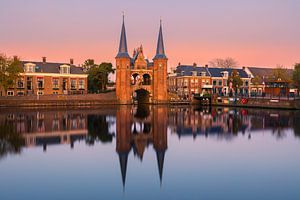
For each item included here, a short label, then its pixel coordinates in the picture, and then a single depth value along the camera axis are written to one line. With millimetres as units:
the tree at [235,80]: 73250
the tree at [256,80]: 79875
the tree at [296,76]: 59500
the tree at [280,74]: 72938
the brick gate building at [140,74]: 68312
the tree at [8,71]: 56719
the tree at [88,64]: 89125
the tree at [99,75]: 80375
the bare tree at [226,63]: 100312
